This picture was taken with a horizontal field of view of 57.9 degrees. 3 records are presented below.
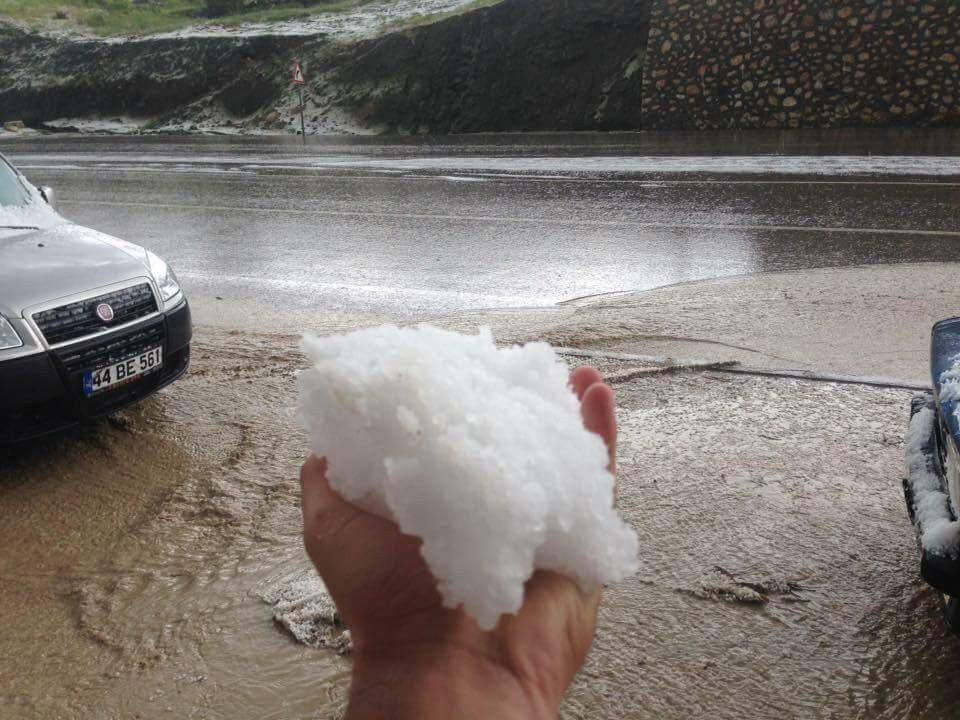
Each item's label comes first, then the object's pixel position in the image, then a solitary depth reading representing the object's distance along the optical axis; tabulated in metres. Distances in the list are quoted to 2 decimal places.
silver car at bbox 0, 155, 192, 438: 3.61
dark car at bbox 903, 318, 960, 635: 2.26
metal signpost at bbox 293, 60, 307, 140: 22.80
